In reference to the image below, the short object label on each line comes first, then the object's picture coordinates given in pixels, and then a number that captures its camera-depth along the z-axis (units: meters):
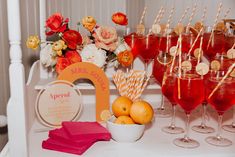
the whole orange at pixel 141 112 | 1.02
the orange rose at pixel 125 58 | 1.25
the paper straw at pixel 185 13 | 1.47
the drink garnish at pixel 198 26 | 1.39
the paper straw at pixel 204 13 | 1.52
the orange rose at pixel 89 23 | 1.24
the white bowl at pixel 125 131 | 1.02
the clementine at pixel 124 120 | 1.04
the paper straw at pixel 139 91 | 1.17
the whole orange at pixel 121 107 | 1.07
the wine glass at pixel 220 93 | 1.02
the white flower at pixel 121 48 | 1.28
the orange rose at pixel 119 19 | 1.27
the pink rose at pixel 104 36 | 1.24
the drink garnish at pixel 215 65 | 1.14
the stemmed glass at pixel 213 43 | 1.34
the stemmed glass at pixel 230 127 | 1.19
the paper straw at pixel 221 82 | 1.00
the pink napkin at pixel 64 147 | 0.97
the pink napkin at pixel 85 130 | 1.00
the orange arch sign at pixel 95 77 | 1.16
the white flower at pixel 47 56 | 1.25
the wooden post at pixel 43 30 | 1.34
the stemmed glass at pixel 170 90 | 1.10
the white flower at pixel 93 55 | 1.24
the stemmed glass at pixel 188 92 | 1.02
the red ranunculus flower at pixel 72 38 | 1.22
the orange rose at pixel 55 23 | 1.21
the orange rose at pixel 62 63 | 1.22
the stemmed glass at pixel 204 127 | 1.17
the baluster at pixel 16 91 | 0.86
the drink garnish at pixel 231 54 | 1.21
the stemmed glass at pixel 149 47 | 1.30
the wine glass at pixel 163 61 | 1.27
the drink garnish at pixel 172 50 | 1.25
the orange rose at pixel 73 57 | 1.22
